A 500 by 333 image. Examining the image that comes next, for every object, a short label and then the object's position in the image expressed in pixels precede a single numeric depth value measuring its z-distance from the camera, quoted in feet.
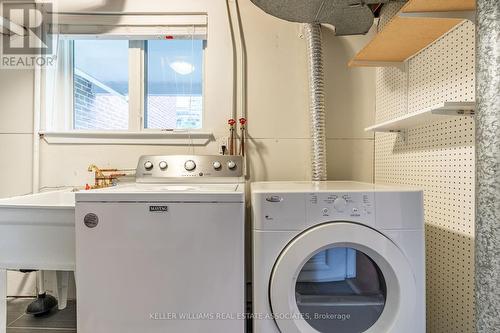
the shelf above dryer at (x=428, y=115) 3.43
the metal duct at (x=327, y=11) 4.81
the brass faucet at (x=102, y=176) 5.96
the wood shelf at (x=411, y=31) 3.48
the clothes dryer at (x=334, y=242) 3.56
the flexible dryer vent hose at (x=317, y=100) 5.66
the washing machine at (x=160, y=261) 3.57
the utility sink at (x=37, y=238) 4.09
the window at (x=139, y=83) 6.66
